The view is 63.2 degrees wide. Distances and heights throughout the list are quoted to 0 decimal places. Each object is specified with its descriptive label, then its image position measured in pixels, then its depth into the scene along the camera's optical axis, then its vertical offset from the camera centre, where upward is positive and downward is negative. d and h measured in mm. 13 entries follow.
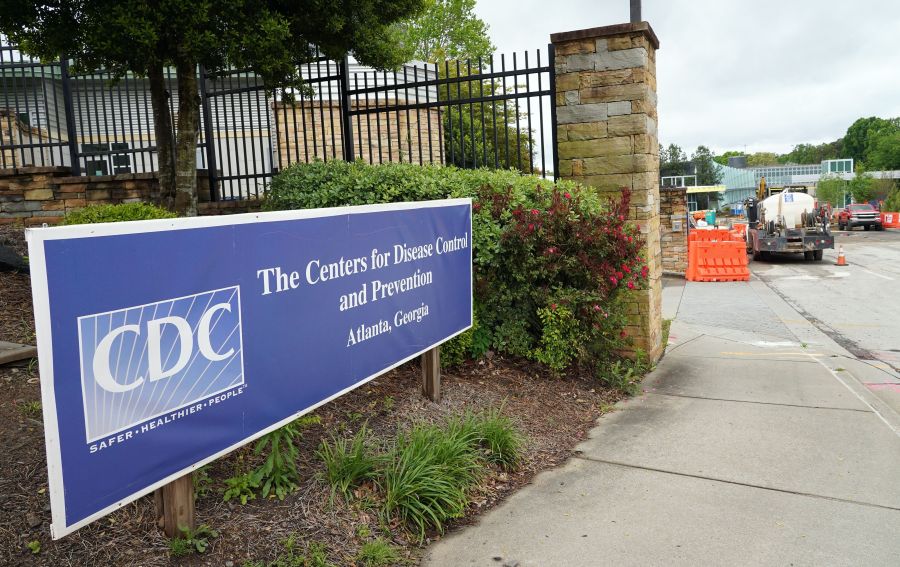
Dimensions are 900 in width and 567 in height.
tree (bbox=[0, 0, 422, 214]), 6105 +1657
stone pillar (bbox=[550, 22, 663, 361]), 7359 +843
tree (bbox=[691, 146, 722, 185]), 108375 +4216
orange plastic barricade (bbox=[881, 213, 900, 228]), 49438 -2113
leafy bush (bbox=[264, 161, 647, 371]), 6254 -468
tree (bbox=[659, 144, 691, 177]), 102250 +5213
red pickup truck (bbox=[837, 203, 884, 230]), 47469 -1756
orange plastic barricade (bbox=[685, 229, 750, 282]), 19297 -1671
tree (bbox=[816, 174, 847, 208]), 79125 +92
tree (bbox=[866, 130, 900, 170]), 112375 +5503
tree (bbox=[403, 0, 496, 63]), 34344 +8357
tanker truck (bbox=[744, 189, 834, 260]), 24672 -1223
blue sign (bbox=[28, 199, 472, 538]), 2467 -477
